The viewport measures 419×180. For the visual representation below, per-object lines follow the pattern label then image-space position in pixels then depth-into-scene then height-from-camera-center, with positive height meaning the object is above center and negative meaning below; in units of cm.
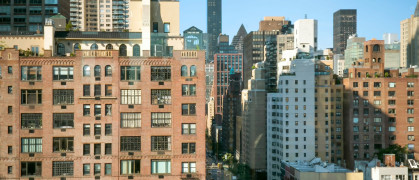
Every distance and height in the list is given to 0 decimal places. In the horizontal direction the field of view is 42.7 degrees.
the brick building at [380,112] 10400 -421
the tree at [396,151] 9794 -1127
